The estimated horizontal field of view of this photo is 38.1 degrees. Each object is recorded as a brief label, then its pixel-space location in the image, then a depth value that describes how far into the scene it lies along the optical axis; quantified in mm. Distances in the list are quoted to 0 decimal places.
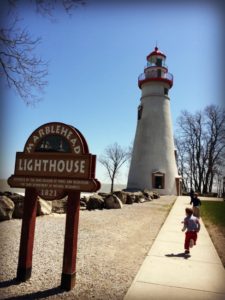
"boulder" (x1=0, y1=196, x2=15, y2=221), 11336
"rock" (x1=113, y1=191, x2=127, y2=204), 21012
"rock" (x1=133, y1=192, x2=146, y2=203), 23053
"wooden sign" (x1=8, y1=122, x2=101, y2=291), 5727
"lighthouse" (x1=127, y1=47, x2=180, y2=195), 33312
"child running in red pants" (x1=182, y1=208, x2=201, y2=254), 8023
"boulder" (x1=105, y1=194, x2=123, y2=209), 17730
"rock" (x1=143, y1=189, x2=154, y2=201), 25375
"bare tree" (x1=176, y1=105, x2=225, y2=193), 40281
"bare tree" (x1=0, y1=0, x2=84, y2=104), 5900
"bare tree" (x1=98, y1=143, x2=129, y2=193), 61428
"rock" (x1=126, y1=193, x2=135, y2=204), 21561
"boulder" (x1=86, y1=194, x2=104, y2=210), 17078
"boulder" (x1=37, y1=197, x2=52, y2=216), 12959
